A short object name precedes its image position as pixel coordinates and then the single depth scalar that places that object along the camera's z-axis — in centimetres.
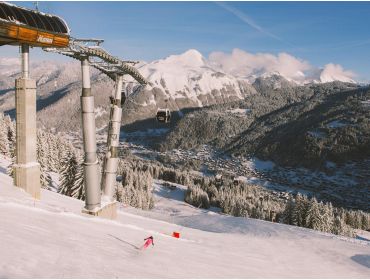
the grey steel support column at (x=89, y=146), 2502
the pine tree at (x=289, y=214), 9086
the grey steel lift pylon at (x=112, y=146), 3117
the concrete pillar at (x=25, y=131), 2441
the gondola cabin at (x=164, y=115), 3183
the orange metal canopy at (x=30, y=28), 2202
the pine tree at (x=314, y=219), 8706
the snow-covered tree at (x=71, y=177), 6241
